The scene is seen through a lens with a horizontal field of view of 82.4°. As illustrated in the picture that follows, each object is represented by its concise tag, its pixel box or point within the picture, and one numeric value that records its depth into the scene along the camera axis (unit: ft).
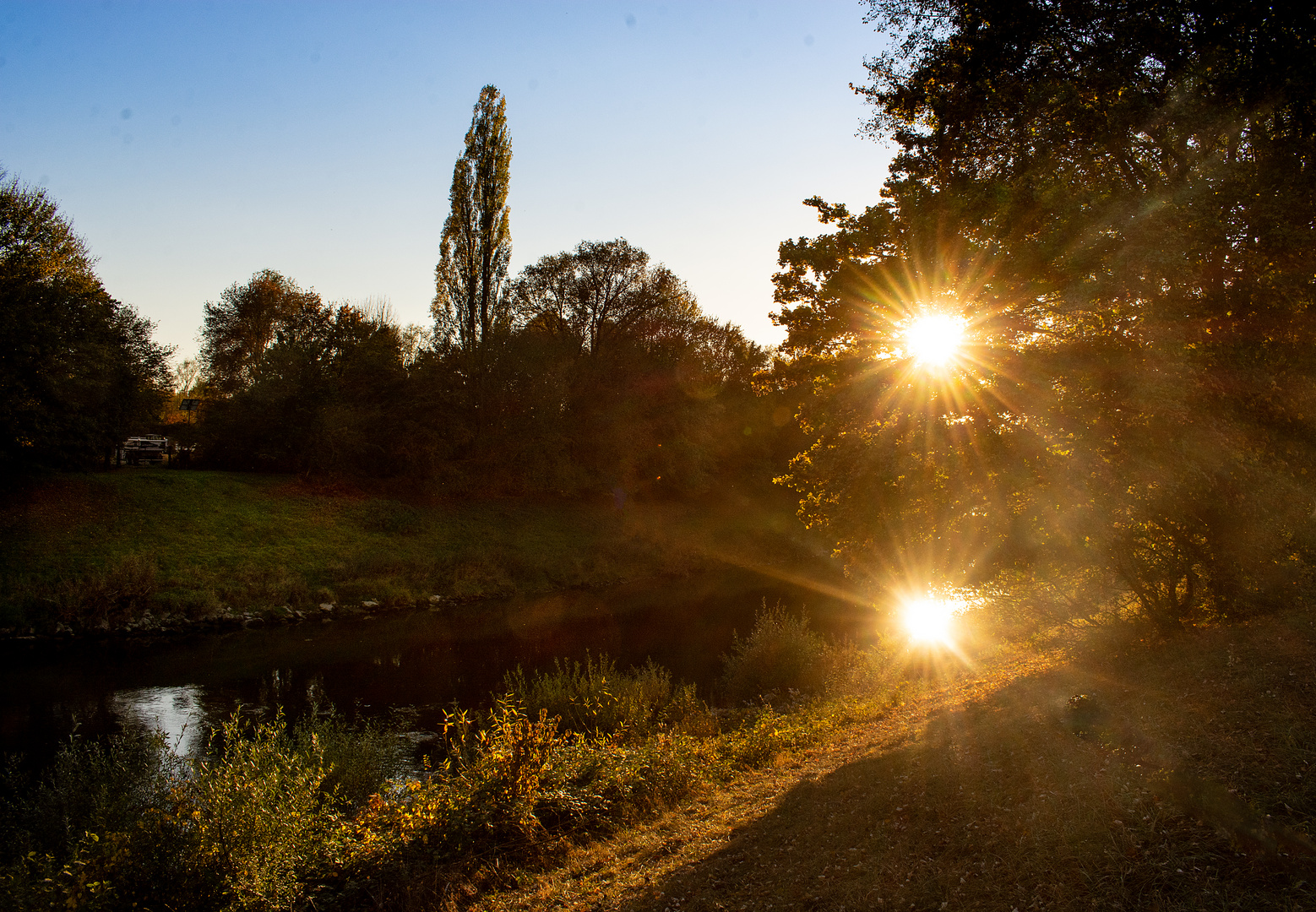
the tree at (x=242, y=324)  196.75
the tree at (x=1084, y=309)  30.35
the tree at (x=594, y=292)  159.84
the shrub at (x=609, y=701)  44.39
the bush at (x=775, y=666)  55.77
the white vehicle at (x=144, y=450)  131.64
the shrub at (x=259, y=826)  20.48
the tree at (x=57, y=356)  94.17
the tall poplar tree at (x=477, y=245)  141.59
